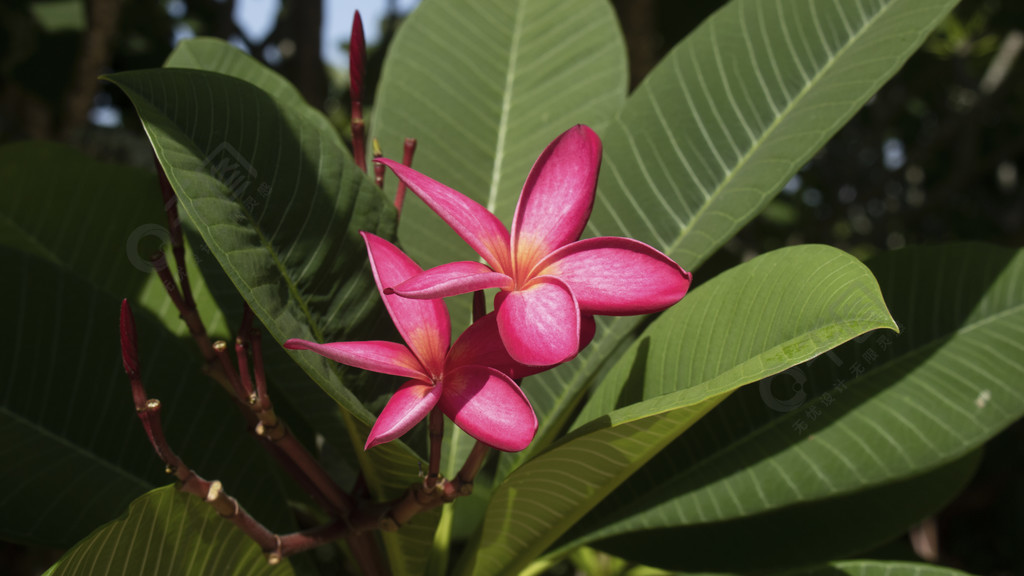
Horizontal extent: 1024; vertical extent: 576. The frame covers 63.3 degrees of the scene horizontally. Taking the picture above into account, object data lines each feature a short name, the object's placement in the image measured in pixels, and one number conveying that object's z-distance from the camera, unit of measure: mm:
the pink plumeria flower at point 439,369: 448
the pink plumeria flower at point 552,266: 439
